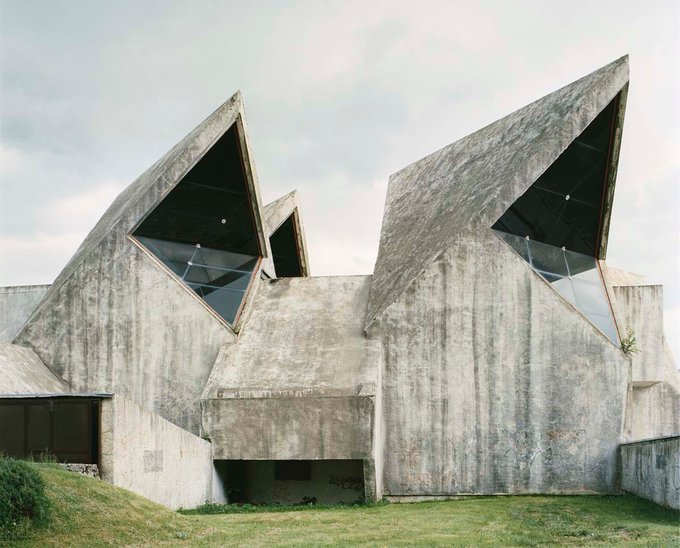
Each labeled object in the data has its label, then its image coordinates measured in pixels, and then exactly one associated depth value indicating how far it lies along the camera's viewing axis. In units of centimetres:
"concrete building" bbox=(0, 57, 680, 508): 1902
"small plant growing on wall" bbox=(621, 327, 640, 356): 1977
